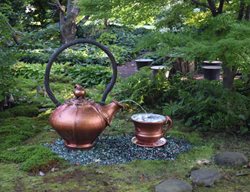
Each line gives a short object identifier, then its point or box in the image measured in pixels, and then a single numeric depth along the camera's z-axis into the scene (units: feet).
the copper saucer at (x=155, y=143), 12.53
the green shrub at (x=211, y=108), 14.12
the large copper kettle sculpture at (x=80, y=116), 11.73
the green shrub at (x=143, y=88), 18.28
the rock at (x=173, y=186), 9.61
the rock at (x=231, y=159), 11.47
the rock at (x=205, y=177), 10.16
